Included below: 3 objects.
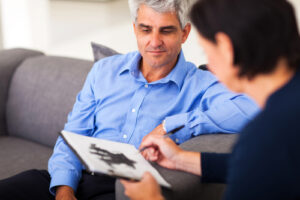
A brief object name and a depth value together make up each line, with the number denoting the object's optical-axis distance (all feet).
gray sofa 6.66
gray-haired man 4.70
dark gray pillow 6.27
